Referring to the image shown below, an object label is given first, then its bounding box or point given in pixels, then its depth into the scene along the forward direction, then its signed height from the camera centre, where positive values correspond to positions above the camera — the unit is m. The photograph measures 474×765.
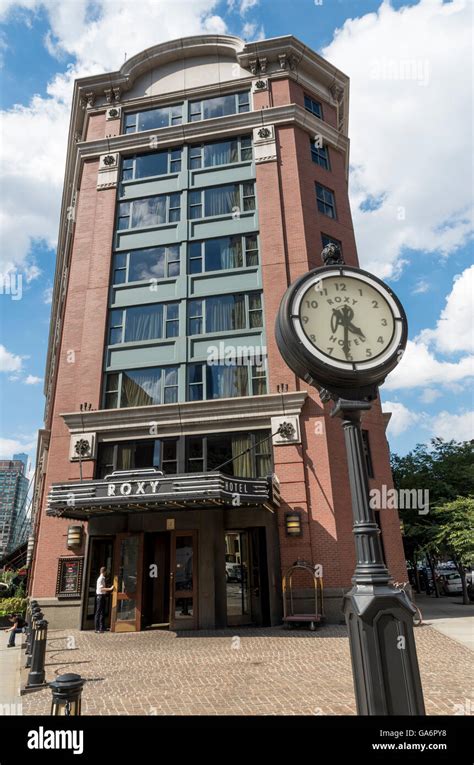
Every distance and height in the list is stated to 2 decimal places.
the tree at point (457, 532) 19.23 +1.22
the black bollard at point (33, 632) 8.95 -0.95
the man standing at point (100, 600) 14.38 -0.69
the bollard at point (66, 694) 3.93 -0.91
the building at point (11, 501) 136.27 +23.44
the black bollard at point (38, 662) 8.32 -1.38
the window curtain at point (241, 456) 16.95 +3.86
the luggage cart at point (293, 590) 14.36 -0.65
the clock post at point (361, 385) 3.07 +1.39
